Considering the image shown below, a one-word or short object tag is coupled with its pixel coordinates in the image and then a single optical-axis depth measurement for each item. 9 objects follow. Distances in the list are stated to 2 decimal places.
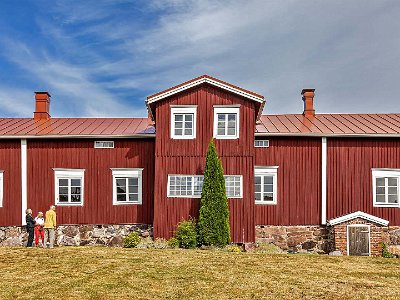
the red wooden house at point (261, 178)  19.70
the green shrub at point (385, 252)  18.48
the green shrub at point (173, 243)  17.62
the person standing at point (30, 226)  17.75
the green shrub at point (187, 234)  17.42
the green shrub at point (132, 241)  18.52
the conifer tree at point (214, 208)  17.30
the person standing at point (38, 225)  17.67
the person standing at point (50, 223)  16.66
